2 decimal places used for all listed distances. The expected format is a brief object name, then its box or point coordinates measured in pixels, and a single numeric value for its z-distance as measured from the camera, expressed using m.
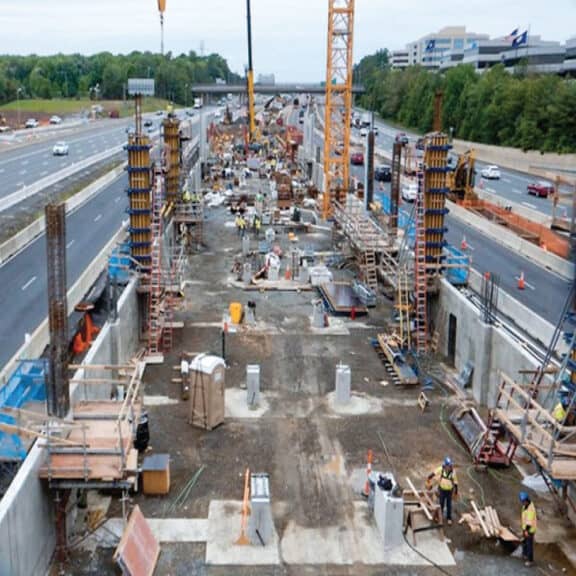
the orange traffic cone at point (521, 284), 36.31
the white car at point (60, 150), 90.38
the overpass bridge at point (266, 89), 136.50
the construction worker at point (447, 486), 17.27
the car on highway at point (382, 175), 80.69
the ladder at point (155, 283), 28.77
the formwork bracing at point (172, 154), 47.03
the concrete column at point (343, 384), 23.97
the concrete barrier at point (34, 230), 40.76
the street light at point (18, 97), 156.70
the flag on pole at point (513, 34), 127.24
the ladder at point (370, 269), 38.12
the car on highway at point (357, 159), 99.12
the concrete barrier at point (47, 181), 54.75
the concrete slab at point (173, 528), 16.77
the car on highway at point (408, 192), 63.86
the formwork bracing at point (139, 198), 30.42
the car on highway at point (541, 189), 66.94
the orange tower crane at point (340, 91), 64.75
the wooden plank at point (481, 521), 16.86
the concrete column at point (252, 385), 23.86
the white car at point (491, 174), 81.06
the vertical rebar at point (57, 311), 16.73
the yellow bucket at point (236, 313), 32.28
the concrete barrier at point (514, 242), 39.74
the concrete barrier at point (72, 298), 22.08
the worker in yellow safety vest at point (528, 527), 15.87
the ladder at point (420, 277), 30.05
